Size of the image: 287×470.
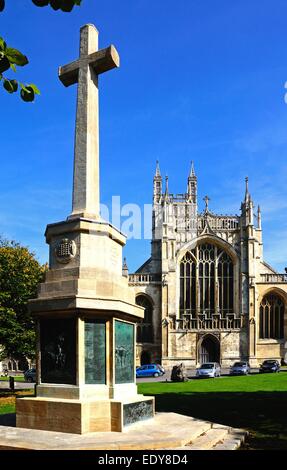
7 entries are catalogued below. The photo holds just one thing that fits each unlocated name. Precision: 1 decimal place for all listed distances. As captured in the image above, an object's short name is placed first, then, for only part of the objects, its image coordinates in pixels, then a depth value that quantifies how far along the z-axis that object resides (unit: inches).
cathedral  2073.1
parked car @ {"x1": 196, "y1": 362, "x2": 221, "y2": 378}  1454.2
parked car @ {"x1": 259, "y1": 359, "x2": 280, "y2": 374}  1612.9
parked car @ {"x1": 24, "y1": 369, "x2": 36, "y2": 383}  1627.7
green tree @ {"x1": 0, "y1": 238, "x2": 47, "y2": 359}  974.4
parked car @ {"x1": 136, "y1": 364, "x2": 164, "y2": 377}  1706.4
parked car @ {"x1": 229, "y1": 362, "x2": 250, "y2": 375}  1549.0
